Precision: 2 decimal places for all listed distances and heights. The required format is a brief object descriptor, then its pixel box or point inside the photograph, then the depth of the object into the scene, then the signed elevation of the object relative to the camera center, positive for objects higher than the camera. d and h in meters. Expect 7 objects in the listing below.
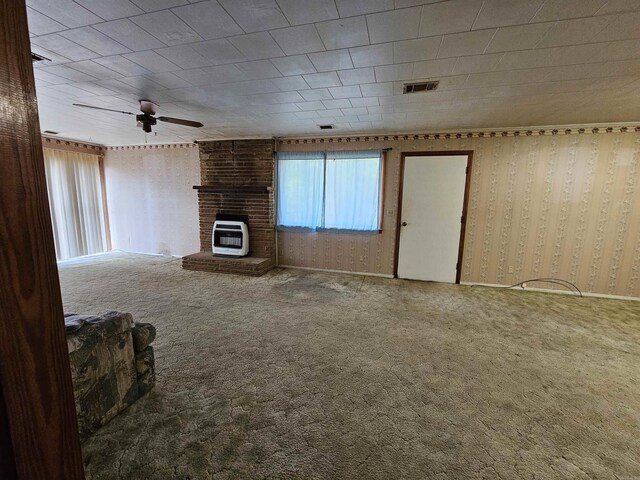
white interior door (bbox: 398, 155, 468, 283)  4.29 -0.22
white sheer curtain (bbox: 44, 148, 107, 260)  5.31 -0.11
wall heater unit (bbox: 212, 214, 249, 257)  5.11 -0.68
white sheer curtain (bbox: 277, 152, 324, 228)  4.81 +0.21
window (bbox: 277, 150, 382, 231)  4.59 +0.18
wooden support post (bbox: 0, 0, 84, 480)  0.42 -0.16
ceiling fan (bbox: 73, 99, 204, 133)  3.03 +0.86
